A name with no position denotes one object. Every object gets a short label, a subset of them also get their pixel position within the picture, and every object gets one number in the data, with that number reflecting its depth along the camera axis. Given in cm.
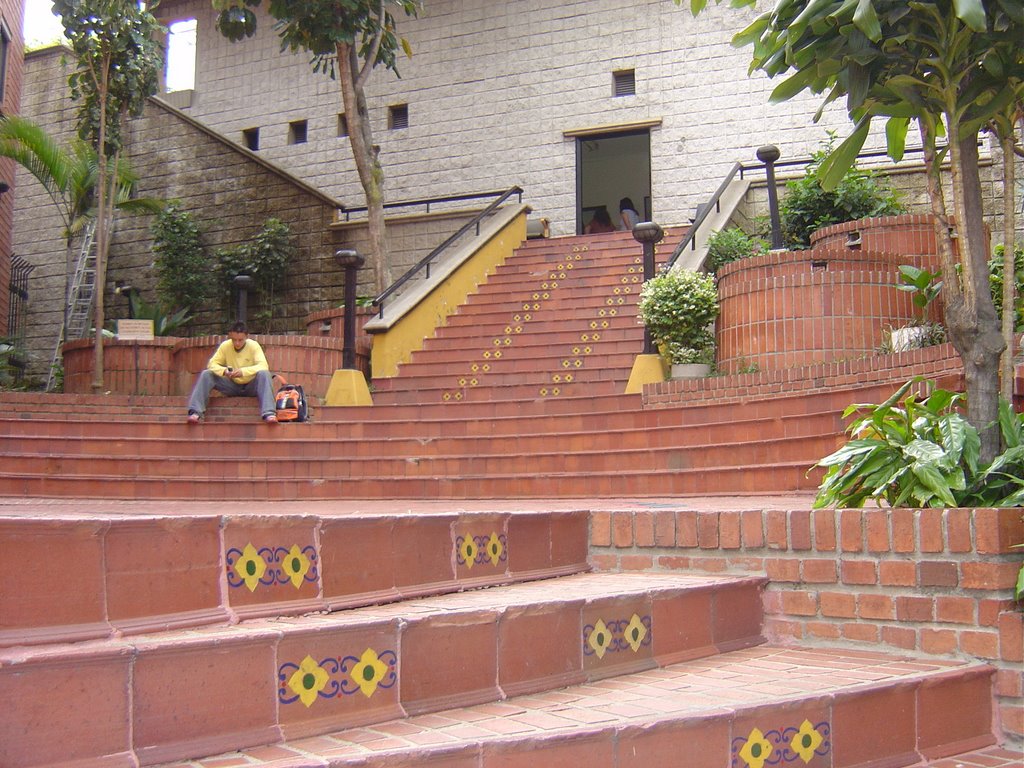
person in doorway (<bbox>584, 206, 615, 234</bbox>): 1886
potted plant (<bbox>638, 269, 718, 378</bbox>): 917
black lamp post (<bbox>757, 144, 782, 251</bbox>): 1079
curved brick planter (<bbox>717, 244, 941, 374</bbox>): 850
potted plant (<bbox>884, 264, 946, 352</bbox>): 780
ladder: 1672
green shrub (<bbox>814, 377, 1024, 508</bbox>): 382
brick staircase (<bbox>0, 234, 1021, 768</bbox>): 253
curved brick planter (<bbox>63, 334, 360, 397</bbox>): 1127
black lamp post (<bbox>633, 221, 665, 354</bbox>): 954
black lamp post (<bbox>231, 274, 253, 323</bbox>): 1177
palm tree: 1435
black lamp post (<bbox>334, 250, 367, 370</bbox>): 1059
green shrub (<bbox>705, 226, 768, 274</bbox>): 1147
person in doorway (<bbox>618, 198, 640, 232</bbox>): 1728
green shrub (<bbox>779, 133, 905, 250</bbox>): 1248
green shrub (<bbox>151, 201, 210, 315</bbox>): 1697
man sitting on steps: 968
